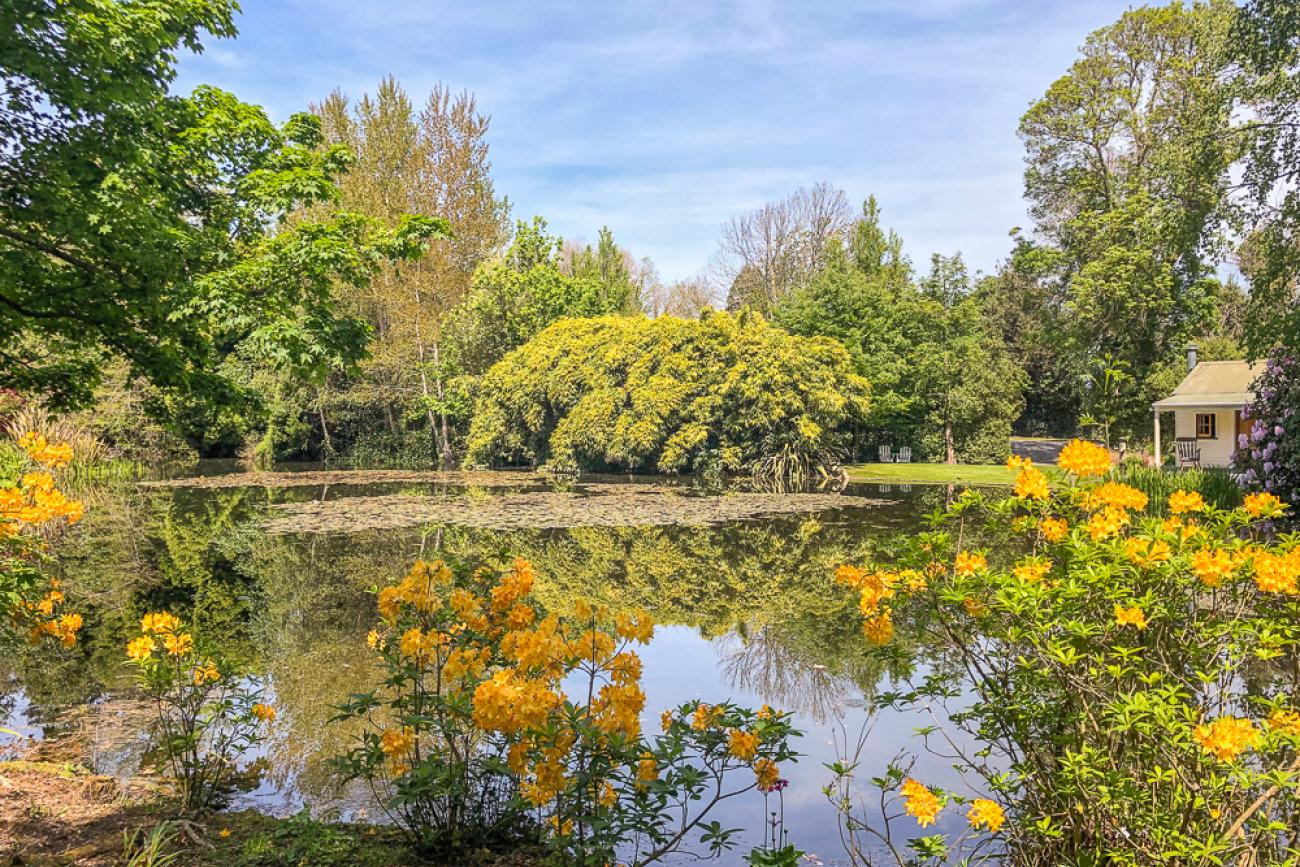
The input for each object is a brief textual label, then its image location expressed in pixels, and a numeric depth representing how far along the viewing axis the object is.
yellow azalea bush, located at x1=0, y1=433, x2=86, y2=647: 3.35
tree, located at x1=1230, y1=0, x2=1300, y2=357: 10.31
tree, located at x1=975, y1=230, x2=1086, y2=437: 22.39
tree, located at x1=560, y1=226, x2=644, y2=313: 32.66
